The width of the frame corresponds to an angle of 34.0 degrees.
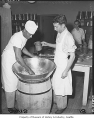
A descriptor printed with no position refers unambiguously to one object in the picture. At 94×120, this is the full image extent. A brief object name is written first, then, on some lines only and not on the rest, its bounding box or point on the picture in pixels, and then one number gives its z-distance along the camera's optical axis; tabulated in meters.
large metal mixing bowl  1.71
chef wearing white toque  1.86
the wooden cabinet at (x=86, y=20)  5.13
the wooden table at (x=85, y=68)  2.32
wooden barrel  1.77
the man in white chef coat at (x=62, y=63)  1.93
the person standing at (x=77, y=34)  4.05
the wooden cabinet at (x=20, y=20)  5.48
